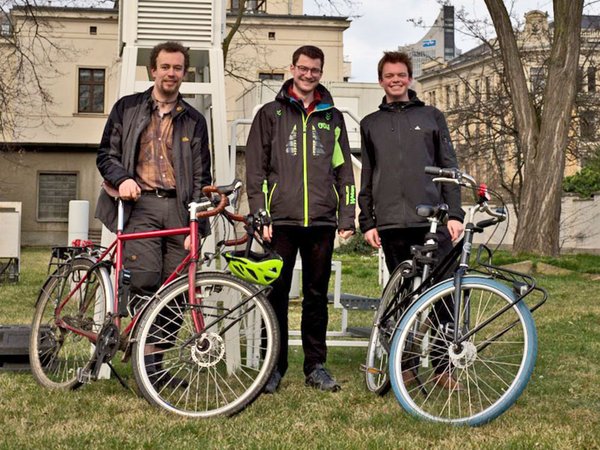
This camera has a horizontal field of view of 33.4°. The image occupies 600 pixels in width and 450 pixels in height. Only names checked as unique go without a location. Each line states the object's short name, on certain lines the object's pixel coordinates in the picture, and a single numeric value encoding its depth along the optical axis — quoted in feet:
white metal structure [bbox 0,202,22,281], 51.42
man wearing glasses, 18.33
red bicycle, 15.94
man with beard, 18.12
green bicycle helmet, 16.33
